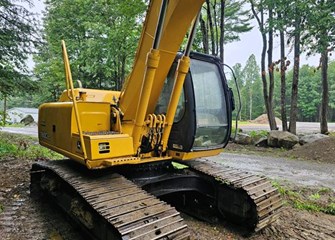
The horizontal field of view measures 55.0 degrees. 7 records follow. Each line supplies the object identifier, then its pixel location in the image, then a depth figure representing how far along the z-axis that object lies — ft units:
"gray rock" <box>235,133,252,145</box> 42.96
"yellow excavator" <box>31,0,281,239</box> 10.48
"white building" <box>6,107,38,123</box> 133.43
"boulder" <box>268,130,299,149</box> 38.86
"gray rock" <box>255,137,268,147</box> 41.15
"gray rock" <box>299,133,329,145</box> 37.58
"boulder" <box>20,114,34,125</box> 95.75
